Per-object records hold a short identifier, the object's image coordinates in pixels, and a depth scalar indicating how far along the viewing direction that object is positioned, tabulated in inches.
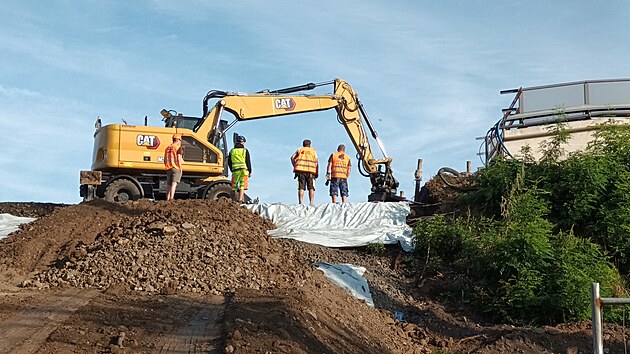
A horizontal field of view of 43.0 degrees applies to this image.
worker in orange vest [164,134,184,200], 705.0
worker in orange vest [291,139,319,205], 821.2
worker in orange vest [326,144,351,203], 831.7
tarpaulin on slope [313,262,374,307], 536.4
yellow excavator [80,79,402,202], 798.5
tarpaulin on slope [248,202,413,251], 649.0
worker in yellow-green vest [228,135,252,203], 760.3
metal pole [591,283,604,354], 260.4
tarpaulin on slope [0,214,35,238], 659.1
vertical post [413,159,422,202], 813.7
